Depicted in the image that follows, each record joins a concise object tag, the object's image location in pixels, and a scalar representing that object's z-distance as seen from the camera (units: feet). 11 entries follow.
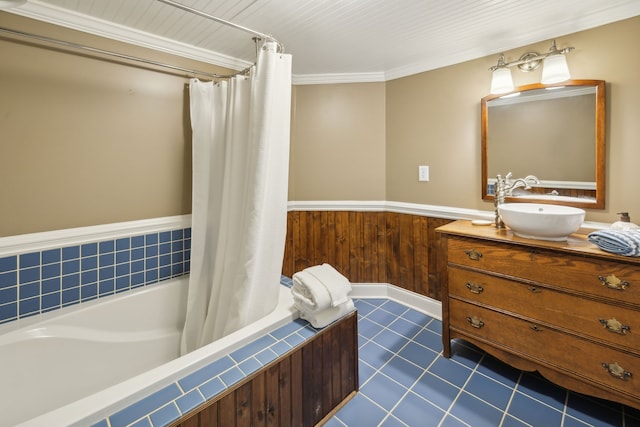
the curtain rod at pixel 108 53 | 4.64
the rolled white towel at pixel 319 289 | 4.70
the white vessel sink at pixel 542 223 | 5.00
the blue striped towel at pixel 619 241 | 4.36
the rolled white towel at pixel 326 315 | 4.75
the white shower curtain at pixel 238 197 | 4.87
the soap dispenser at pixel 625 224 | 5.00
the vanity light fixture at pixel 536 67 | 5.80
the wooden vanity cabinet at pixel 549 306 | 4.56
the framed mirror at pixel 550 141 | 5.82
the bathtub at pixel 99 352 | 3.39
